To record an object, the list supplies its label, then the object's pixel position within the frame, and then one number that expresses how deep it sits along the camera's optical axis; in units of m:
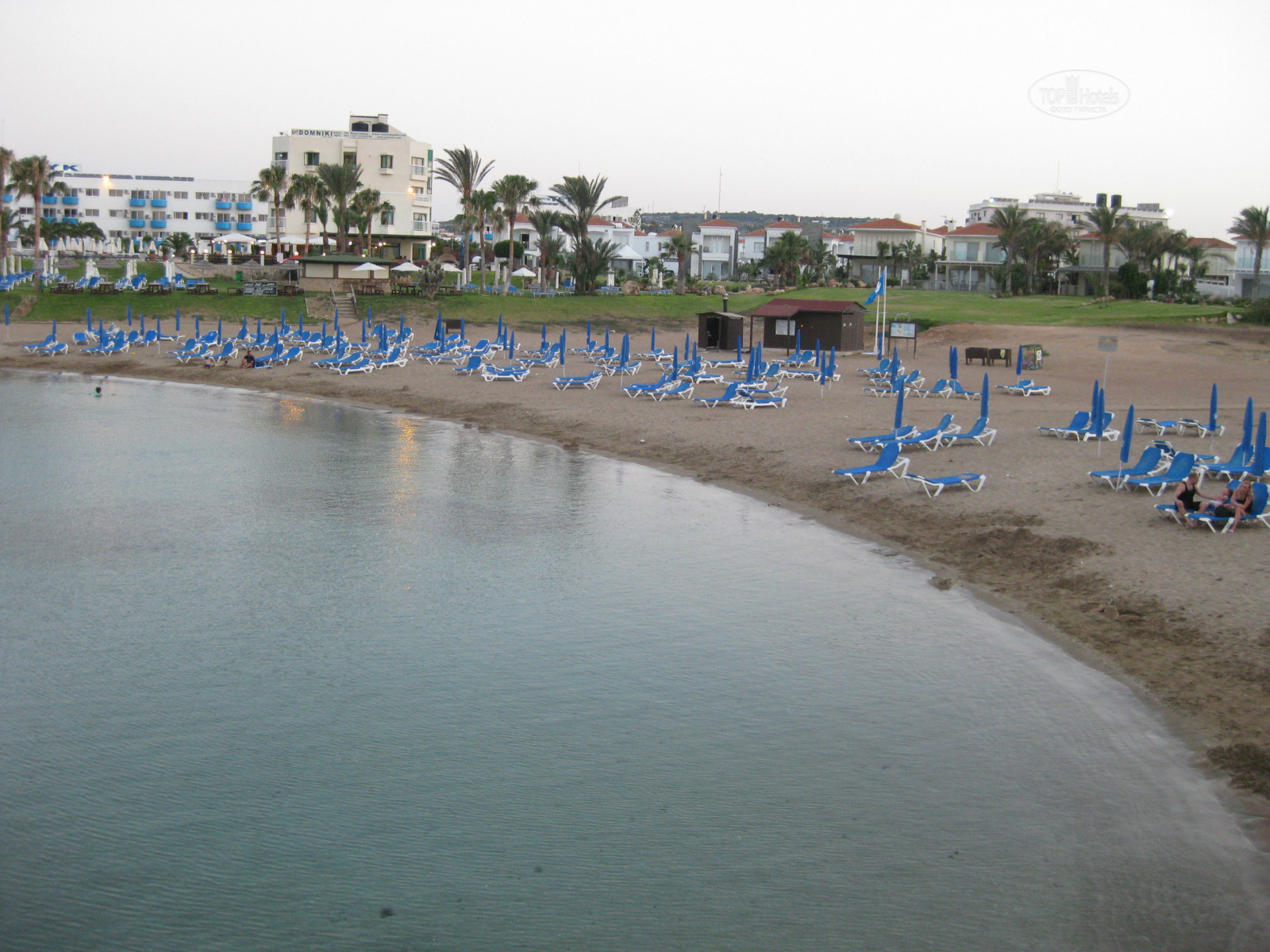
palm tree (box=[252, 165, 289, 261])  73.50
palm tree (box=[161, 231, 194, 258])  91.38
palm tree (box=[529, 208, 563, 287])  62.78
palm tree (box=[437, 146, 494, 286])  62.72
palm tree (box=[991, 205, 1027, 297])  71.06
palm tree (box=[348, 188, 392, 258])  70.38
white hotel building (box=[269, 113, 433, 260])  82.56
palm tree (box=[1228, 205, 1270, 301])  60.62
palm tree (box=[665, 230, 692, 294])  82.44
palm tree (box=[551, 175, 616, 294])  61.22
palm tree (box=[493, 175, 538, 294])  65.88
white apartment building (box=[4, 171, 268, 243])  114.44
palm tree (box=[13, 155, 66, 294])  56.56
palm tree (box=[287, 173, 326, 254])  70.19
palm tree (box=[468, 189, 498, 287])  64.50
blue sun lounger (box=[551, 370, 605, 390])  32.56
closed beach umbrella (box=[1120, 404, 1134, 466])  17.70
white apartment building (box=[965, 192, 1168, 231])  95.81
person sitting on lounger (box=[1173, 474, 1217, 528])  14.50
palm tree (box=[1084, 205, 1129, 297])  63.72
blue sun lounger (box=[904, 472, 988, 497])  17.48
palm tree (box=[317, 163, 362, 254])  64.56
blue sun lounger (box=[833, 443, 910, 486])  18.80
